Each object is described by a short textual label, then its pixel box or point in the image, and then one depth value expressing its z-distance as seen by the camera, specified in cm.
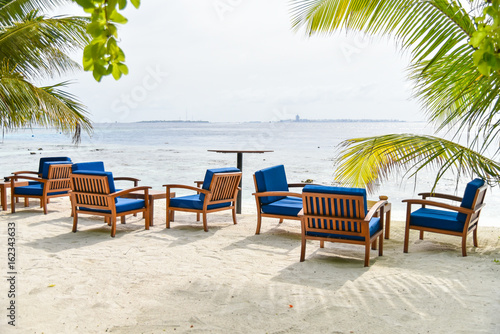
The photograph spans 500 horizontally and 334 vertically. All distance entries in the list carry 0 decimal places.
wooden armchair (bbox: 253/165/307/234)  579
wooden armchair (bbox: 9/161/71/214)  717
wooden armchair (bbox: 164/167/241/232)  612
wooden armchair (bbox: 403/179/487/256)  488
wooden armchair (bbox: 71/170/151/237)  574
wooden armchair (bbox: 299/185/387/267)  446
